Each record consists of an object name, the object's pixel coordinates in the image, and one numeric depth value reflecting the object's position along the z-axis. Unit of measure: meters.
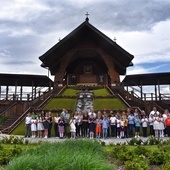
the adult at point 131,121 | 14.73
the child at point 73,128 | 14.31
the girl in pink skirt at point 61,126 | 14.36
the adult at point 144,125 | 14.79
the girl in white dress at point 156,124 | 14.59
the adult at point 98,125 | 14.47
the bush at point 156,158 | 7.46
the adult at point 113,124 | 14.60
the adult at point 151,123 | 14.90
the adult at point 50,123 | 15.00
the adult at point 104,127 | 14.45
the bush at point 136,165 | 6.38
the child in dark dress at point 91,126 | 14.41
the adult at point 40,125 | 14.88
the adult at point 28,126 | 15.27
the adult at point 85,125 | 14.61
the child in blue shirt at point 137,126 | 14.59
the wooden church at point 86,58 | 27.66
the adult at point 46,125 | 14.80
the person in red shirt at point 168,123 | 14.56
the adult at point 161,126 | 14.53
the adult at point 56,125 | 14.81
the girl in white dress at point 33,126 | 15.10
